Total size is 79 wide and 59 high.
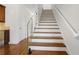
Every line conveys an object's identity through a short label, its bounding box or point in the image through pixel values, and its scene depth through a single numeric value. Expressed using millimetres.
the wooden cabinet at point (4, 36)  2005
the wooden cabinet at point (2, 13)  2046
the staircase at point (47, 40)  1529
